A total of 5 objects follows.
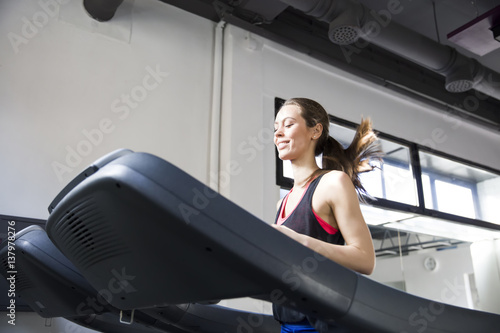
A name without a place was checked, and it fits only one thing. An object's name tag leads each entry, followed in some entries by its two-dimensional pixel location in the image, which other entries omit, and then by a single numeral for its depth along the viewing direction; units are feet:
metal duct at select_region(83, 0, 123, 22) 8.84
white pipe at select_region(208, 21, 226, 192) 9.50
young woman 3.05
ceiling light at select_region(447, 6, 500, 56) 9.05
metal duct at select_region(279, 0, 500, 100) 9.14
